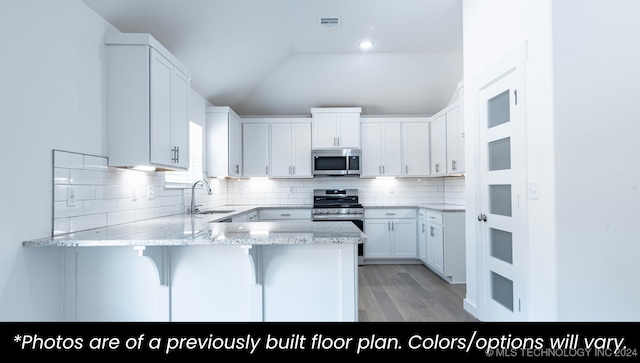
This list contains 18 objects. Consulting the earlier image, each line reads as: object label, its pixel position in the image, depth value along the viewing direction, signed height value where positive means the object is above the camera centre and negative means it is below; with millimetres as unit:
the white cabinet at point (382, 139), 5156 +790
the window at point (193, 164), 3521 +309
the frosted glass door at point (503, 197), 2215 -88
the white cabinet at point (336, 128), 5016 +950
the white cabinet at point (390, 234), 4824 -722
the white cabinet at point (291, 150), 5121 +619
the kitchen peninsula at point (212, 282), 1848 -556
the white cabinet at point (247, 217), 3671 -372
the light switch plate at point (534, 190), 2020 -28
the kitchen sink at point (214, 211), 3738 -279
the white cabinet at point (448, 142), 3998 +632
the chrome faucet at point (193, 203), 3579 -168
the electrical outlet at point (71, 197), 1940 -45
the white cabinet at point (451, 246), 3957 -765
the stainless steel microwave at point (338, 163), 5070 +394
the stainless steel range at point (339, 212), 4840 -376
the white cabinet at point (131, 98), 2248 +657
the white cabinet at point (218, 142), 4359 +648
